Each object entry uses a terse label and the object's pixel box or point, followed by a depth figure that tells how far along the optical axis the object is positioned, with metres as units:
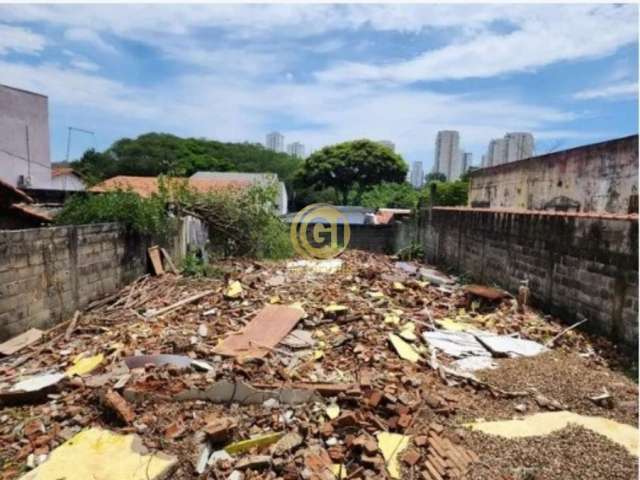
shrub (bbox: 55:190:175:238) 7.12
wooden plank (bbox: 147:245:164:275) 8.12
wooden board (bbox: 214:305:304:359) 4.41
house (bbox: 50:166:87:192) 17.30
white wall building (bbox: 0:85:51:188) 14.65
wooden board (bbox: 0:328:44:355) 4.35
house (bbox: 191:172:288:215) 25.78
